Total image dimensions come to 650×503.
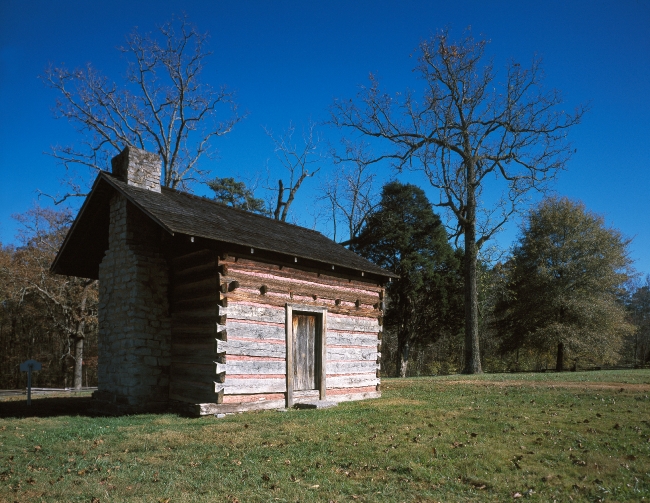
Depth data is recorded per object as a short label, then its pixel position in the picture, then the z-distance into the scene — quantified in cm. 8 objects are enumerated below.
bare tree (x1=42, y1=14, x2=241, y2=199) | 2792
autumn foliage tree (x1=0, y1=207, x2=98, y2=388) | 2734
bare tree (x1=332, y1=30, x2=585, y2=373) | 2558
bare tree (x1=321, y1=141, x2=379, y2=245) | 3506
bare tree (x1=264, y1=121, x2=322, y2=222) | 3469
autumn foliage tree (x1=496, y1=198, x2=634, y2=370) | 3206
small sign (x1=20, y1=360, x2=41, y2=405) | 1487
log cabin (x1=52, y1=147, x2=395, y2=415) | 1268
